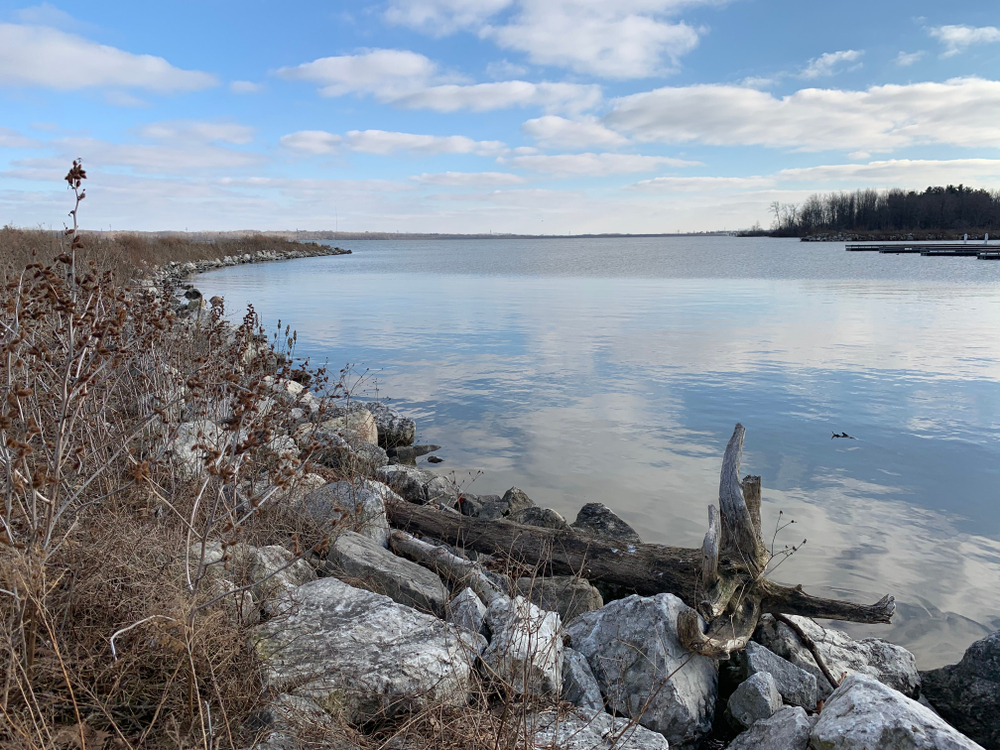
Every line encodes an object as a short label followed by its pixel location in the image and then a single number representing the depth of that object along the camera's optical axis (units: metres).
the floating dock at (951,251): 54.75
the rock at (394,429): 9.84
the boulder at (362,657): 2.94
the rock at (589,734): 2.91
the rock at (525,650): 3.16
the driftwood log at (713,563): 4.59
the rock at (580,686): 3.47
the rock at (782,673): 4.04
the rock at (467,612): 3.73
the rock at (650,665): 3.62
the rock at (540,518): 6.26
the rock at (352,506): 5.21
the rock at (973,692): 4.13
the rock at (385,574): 4.21
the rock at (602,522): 6.45
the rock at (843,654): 4.45
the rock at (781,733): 3.15
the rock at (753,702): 3.69
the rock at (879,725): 2.88
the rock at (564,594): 4.69
